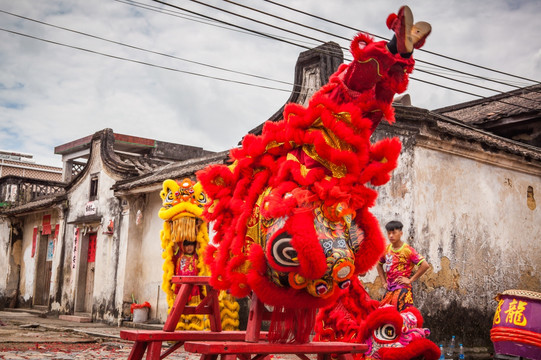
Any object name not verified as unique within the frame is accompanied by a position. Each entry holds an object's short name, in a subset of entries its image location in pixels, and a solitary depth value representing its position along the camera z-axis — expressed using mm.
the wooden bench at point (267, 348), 3169
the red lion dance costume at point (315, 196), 3292
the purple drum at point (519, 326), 6508
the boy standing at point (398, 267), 6312
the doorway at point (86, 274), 16109
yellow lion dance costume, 8578
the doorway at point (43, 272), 19359
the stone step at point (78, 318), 14922
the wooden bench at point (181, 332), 3846
